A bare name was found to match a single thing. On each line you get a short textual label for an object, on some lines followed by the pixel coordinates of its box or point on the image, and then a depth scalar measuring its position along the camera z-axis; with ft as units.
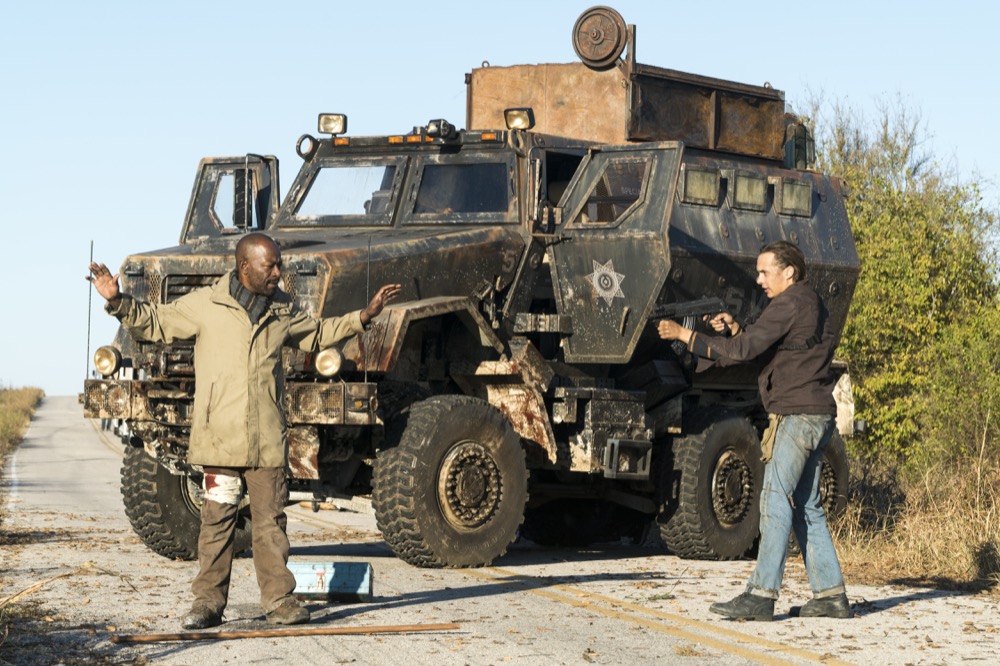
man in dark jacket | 44.89
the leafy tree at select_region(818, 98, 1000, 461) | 139.86
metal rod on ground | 39.82
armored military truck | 56.60
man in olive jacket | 42.45
